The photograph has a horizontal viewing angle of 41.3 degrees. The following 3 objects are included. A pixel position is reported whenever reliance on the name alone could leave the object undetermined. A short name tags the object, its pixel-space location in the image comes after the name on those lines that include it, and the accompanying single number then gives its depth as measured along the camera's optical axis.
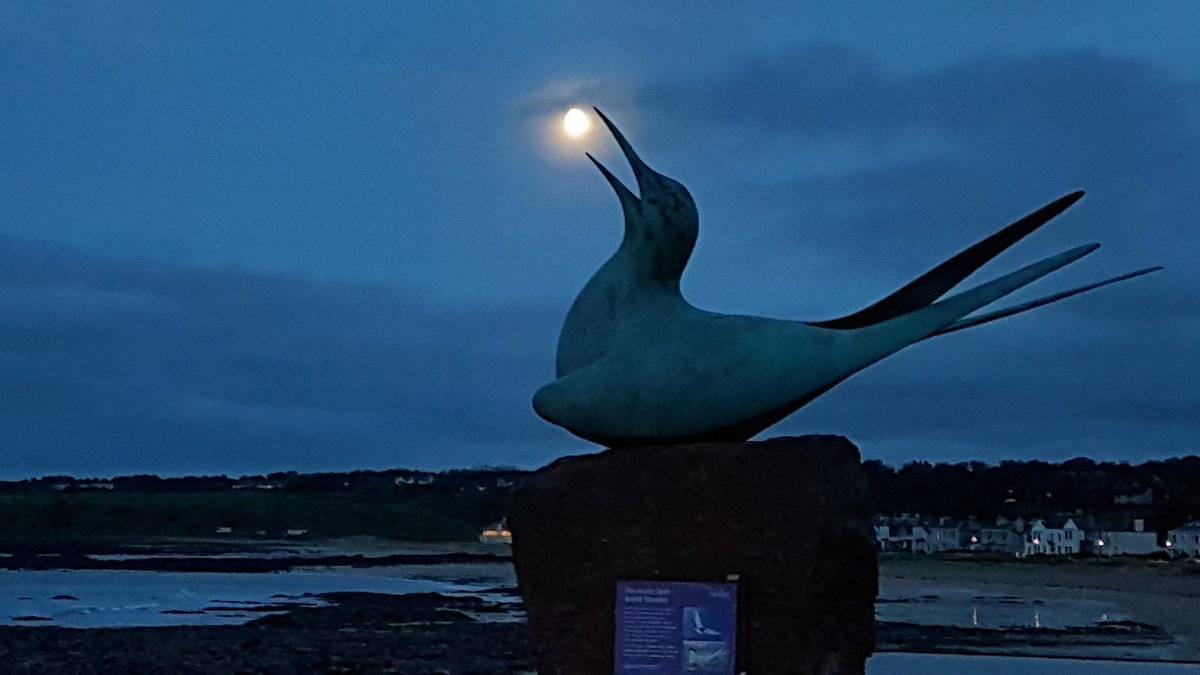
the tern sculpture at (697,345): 8.40
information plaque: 8.19
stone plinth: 8.23
